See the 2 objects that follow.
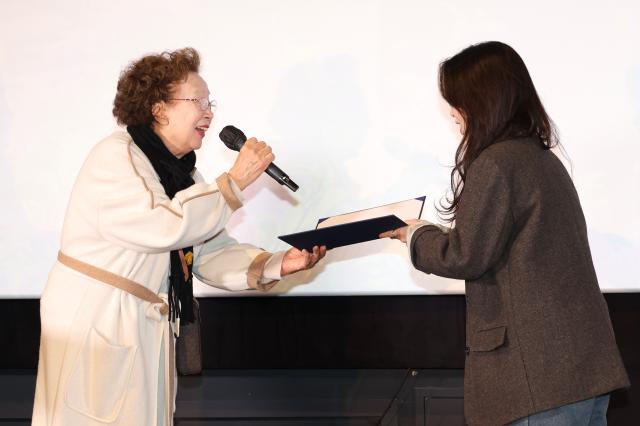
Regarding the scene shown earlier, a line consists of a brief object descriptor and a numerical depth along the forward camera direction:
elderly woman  4.13
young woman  3.80
